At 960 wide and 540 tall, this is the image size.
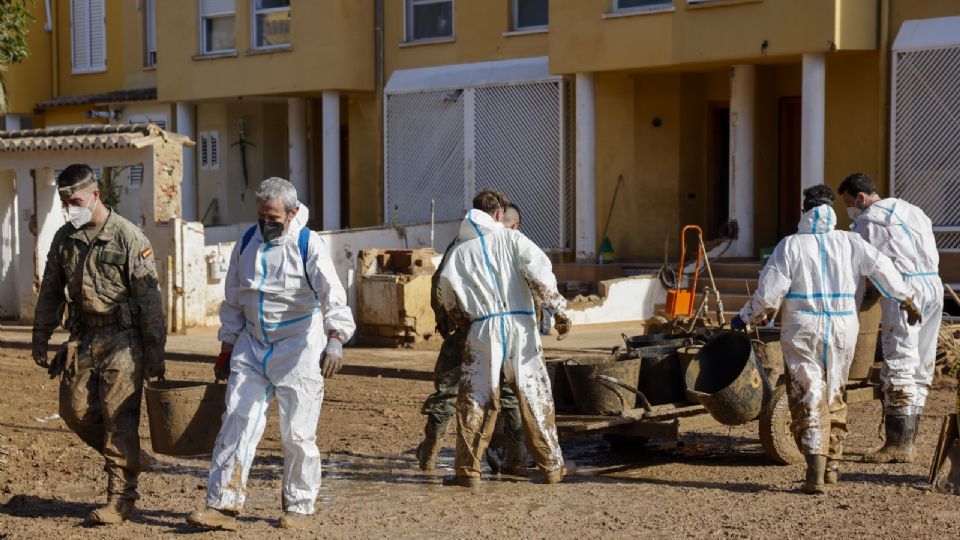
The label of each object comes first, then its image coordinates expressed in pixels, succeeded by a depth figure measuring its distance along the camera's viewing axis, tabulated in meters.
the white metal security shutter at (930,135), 18.38
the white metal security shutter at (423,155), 23.61
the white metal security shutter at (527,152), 22.44
